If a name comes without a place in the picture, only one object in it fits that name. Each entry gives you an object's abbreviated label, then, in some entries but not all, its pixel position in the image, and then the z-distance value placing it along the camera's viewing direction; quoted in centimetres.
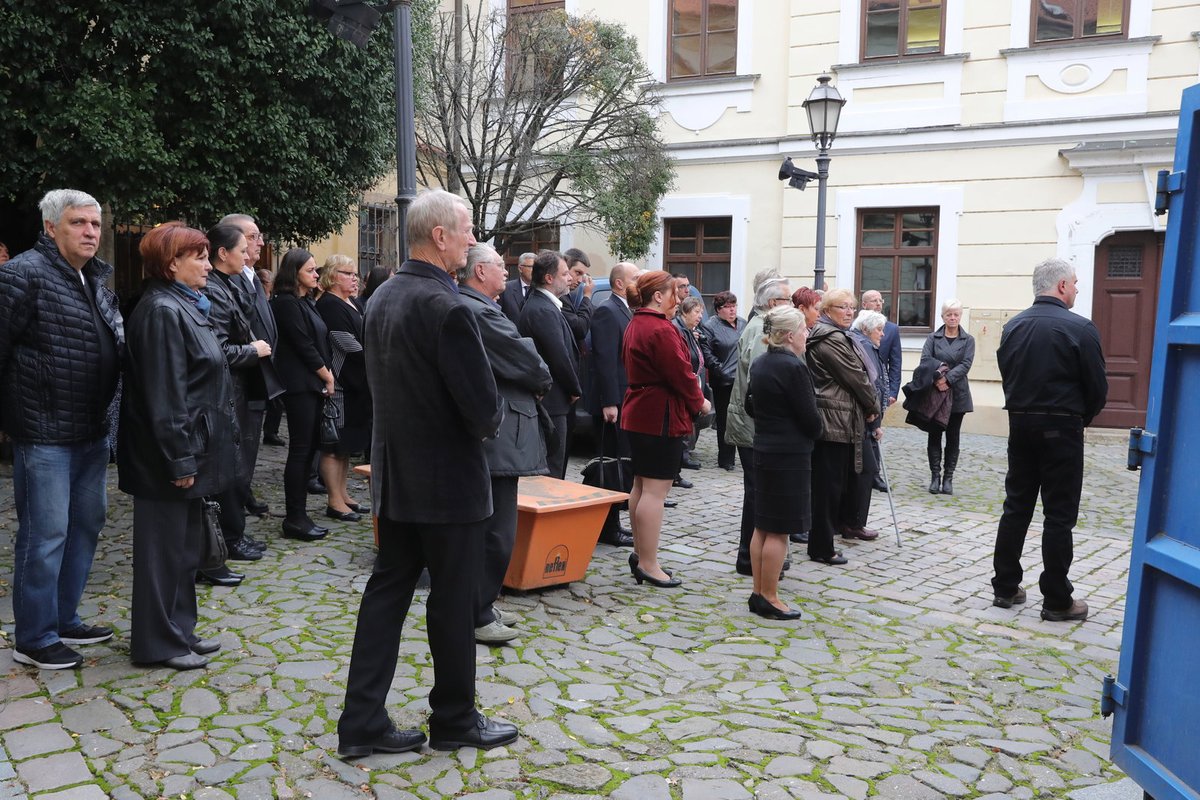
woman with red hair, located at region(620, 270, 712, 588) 616
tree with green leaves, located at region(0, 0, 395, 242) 802
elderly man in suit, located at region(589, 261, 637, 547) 760
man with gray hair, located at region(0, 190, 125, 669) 437
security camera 1345
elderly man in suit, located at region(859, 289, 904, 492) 982
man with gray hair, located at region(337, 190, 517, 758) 362
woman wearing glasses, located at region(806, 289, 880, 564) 707
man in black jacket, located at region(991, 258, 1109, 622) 581
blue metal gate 298
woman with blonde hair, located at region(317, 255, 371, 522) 746
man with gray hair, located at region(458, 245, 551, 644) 498
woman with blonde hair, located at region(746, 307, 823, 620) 563
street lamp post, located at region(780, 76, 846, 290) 1250
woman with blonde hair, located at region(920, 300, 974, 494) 989
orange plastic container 574
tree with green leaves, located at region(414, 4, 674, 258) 1452
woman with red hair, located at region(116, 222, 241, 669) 439
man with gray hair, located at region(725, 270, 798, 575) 678
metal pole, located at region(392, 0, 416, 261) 596
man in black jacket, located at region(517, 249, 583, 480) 657
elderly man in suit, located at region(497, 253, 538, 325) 827
